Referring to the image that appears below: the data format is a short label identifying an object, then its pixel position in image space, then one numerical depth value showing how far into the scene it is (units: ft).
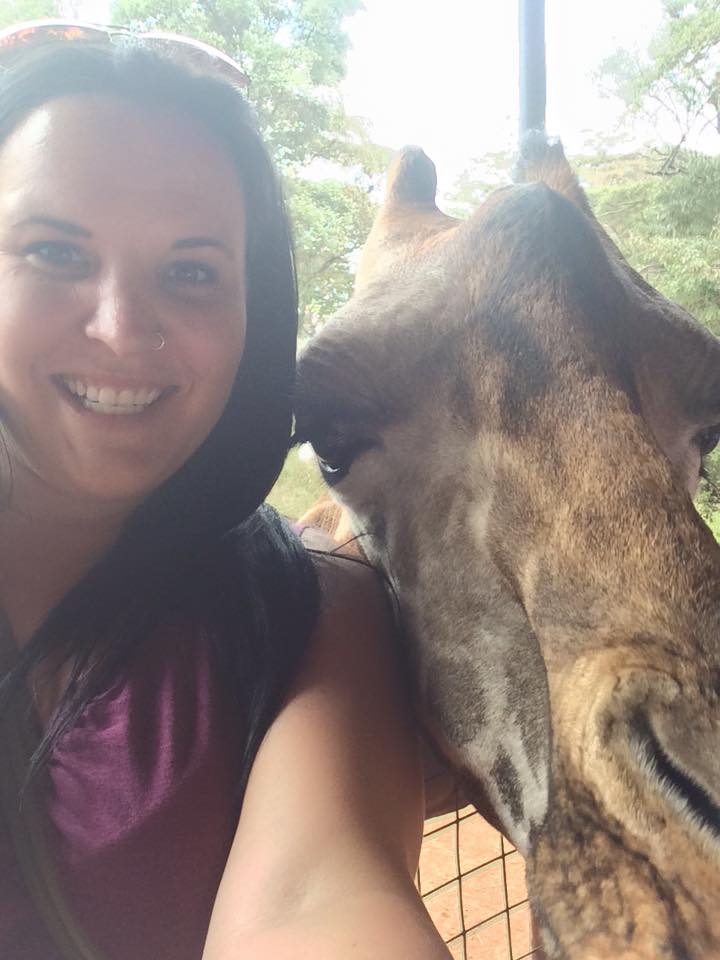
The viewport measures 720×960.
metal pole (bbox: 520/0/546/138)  7.26
